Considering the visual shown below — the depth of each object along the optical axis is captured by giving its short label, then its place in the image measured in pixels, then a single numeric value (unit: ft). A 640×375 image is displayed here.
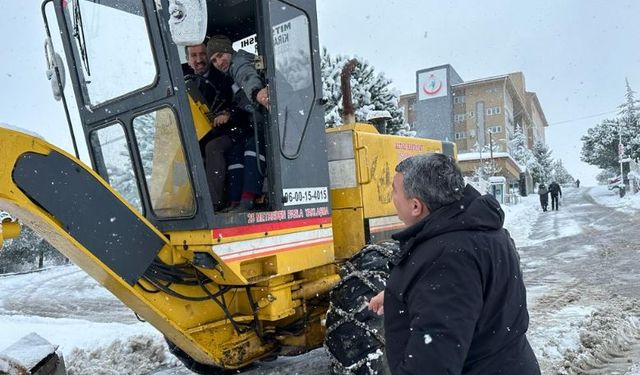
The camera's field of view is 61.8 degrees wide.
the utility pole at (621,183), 101.65
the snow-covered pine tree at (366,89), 52.88
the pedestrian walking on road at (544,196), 87.15
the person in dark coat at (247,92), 11.73
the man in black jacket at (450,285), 5.19
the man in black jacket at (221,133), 11.85
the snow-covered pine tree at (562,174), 286.07
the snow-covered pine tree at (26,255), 46.65
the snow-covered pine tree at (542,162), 204.64
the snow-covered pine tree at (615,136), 132.67
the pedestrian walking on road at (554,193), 87.10
